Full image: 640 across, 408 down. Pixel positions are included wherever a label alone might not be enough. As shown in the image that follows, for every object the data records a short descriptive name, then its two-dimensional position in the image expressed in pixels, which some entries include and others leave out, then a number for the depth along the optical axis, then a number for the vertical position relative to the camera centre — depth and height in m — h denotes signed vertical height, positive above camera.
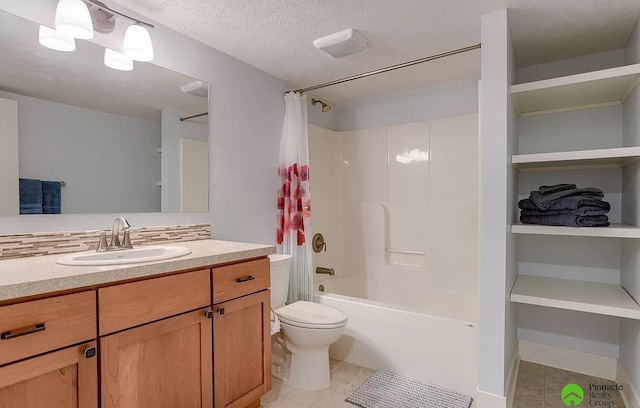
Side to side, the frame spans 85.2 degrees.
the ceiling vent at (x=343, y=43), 2.07 +0.97
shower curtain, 2.71 -0.03
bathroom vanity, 1.05 -0.49
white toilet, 2.07 -0.82
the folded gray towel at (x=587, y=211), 1.86 -0.06
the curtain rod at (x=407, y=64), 2.09 +0.90
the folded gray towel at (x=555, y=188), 2.00 +0.07
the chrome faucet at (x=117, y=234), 1.69 -0.17
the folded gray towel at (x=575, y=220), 1.86 -0.11
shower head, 3.18 +0.89
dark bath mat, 1.97 -1.15
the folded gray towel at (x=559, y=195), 1.96 +0.03
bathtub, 2.08 -0.92
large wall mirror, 1.50 +0.35
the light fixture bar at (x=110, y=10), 1.63 +0.93
